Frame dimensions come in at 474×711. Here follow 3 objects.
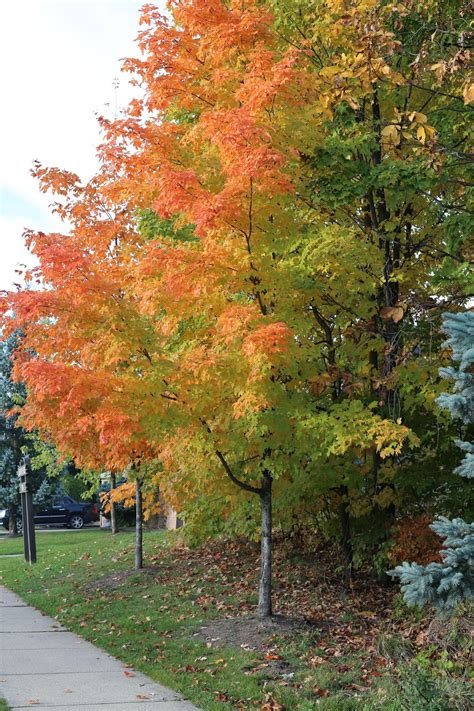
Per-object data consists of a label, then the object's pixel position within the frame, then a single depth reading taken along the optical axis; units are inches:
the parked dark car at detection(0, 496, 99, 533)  1322.6
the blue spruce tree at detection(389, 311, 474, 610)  201.9
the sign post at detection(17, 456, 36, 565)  780.0
